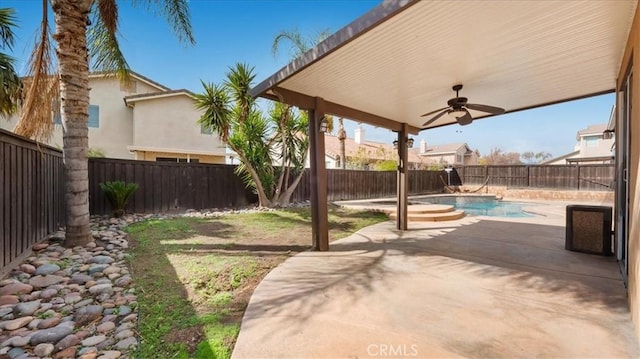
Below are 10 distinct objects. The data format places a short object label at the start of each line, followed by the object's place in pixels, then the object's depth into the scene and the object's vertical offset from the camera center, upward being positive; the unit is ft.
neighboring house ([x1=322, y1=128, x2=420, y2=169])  74.74 +6.72
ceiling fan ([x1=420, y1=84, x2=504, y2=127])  15.73 +4.07
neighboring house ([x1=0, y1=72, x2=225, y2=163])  44.75 +8.52
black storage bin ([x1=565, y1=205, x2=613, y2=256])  14.80 -2.74
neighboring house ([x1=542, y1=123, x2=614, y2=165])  74.08 +9.10
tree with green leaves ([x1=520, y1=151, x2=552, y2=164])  152.76 +11.78
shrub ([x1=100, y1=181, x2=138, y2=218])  24.14 -1.49
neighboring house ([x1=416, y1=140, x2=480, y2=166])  122.01 +10.62
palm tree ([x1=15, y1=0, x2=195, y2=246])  14.78 +4.24
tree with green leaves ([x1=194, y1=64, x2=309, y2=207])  27.55 +4.70
